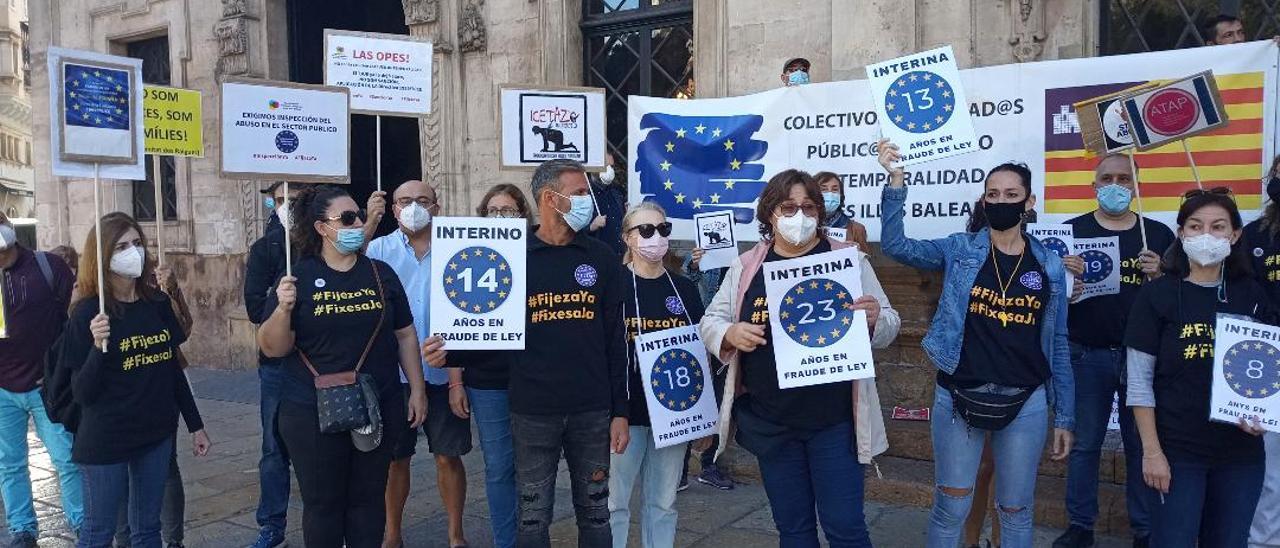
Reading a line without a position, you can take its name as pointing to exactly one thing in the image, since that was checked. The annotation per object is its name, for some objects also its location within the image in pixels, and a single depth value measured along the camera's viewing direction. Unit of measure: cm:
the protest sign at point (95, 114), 468
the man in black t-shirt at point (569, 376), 409
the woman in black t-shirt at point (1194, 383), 362
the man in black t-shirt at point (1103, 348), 483
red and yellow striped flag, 558
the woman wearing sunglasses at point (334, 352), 400
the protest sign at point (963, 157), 563
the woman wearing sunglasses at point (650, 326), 426
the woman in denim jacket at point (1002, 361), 388
